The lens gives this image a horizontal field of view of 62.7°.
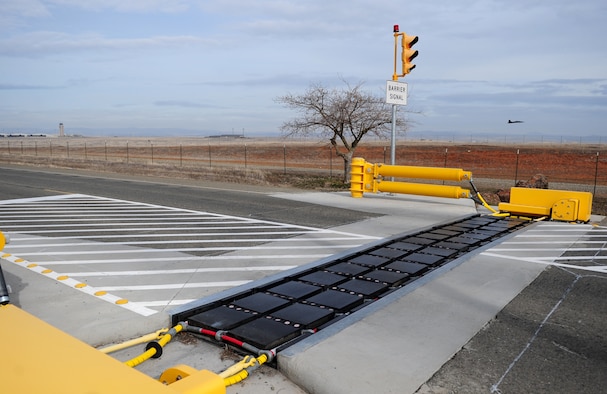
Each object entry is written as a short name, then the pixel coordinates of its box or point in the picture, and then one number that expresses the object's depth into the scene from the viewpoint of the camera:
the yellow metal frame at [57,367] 2.33
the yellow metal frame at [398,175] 12.26
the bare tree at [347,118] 21.94
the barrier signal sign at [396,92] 14.05
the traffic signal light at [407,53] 14.03
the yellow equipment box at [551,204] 11.09
